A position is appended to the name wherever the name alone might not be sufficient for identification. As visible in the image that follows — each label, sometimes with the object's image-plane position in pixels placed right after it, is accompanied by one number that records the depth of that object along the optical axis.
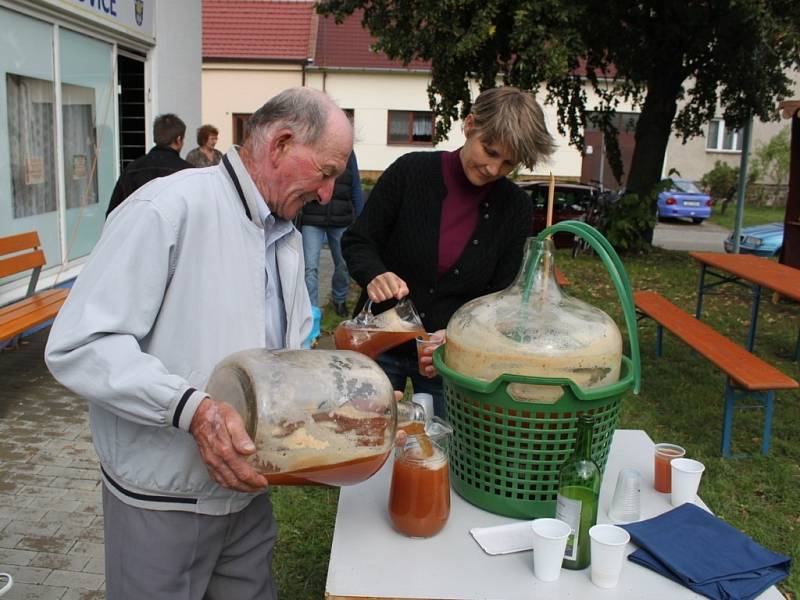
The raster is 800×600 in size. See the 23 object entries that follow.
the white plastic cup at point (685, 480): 1.81
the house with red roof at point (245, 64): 22.69
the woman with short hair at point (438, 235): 2.36
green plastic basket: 1.55
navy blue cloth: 1.48
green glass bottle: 1.51
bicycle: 12.43
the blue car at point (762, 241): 10.95
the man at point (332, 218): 6.84
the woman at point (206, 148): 7.38
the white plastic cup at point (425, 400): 2.00
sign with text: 6.57
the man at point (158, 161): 5.36
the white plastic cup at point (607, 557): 1.45
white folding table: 1.44
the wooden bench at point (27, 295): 4.64
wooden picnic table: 5.54
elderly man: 1.32
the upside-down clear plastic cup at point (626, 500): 1.70
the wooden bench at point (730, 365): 4.09
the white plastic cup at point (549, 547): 1.45
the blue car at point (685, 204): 20.97
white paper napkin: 1.58
